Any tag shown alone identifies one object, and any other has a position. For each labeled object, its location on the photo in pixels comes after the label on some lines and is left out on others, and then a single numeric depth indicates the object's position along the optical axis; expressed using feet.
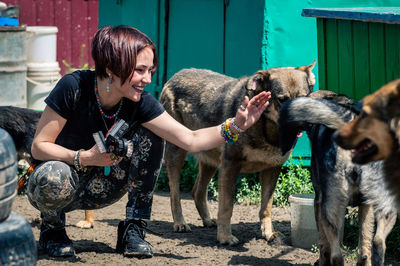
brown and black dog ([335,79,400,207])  9.37
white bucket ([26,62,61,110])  32.14
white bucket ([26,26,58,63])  33.12
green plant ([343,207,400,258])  16.03
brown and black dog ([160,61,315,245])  17.01
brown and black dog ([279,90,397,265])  12.65
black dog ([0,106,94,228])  20.11
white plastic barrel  29.35
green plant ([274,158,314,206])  21.13
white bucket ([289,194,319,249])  16.43
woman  13.80
